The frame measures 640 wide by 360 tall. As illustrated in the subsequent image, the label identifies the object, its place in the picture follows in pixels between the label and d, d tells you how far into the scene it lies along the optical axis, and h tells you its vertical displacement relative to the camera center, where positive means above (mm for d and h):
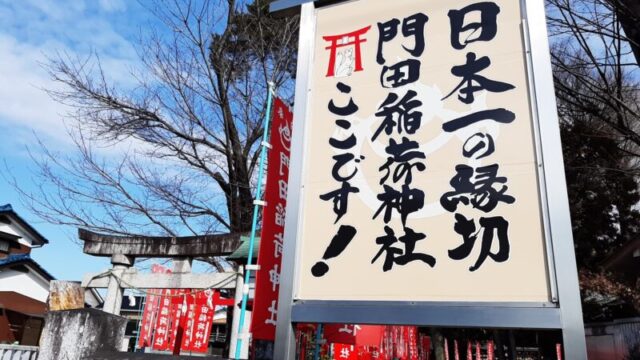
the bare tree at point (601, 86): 8672 +5745
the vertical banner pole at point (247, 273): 3630 +482
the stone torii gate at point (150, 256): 9359 +1558
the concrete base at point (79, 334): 4316 -115
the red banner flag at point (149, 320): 13882 +191
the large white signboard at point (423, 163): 2477 +1089
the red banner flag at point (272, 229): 4770 +1145
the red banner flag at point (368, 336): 9469 +58
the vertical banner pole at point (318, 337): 5495 -18
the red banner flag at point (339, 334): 7579 +41
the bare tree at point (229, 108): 12344 +6003
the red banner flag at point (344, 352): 9602 -321
